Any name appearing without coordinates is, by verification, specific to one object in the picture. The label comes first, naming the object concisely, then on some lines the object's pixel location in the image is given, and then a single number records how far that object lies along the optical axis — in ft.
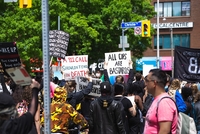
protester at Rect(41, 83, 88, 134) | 24.17
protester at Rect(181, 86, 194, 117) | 31.86
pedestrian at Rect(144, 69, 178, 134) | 17.35
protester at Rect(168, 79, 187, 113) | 31.68
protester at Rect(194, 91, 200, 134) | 31.22
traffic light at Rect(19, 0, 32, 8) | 46.05
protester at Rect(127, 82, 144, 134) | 31.30
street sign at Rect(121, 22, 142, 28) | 88.91
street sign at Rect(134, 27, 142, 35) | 103.55
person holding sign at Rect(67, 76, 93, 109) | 33.47
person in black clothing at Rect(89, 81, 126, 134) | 26.58
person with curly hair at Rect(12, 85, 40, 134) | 21.63
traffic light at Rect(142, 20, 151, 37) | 97.86
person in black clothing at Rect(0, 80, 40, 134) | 14.51
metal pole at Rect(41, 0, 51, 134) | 14.65
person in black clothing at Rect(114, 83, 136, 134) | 29.37
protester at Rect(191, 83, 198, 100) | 34.24
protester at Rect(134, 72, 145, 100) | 33.67
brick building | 172.76
